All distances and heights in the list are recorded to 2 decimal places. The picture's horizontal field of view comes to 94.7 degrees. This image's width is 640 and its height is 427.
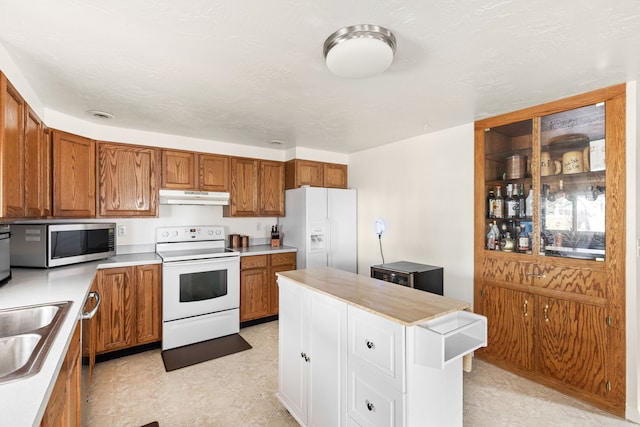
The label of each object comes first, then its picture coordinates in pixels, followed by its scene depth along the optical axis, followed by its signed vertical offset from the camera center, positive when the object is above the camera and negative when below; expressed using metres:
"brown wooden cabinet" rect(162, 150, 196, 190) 3.39 +0.50
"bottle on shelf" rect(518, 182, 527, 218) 2.67 +0.07
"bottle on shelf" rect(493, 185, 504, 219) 2.82 +0.06
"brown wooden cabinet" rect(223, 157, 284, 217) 3.84 +0.32
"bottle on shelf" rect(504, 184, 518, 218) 2.73 +0.07
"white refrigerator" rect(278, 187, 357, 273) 3.86 -0.20
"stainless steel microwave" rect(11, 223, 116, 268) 2.44 -0.28
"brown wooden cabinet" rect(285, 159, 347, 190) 4.06 +0.54
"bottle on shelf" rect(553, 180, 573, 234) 2.38 +0.00
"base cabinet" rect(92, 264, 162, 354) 2.79 -0.94
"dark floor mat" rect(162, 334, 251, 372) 2.82 -1.43
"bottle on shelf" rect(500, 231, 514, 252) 2.73 -0.30
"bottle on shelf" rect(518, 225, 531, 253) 2.61 -0.27
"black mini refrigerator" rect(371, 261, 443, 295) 2.91 -0.65
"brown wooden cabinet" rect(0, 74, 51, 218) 1.54 +0.34
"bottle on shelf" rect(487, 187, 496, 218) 2.87 +0.10
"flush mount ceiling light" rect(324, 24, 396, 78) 1.46 +0.84
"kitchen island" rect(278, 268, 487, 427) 1.30 -0.71
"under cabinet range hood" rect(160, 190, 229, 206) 3.34 +0.17
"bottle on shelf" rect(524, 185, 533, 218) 2.59 +0.06
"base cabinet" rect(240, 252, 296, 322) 3.61 -0.90
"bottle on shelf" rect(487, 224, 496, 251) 2.83 -0.27
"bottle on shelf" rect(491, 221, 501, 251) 2.81 -0.23
